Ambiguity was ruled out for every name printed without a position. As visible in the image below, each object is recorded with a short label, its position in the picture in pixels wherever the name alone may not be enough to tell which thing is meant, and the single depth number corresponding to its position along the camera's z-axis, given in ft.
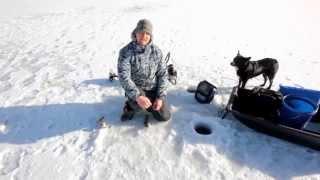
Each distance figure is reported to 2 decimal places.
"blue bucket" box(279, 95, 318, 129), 8.15
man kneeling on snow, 8.30
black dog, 10.44
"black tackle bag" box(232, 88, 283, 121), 8.62
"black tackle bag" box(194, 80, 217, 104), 10.12
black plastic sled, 8.06
